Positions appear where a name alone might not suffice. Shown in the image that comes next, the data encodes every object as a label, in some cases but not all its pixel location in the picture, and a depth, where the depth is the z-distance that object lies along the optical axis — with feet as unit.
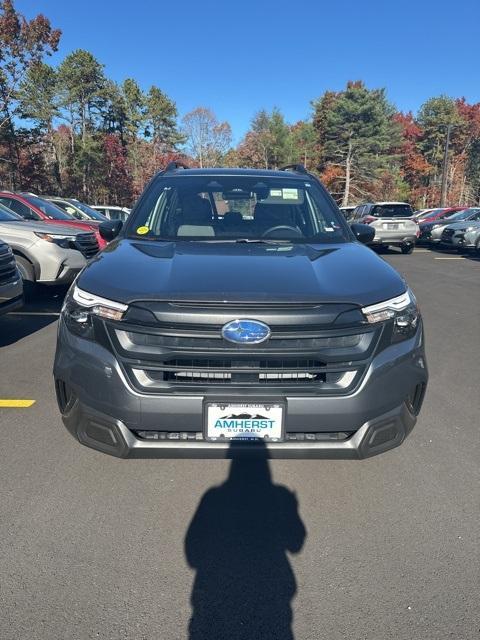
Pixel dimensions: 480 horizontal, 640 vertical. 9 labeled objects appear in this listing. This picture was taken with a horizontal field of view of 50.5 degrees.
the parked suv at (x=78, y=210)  47.19
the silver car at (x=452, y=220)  62.13
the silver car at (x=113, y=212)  68.66
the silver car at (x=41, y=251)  25.27
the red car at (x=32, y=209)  34.68
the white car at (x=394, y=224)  58.03
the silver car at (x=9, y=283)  18.28
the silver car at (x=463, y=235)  54.13
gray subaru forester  7.72
